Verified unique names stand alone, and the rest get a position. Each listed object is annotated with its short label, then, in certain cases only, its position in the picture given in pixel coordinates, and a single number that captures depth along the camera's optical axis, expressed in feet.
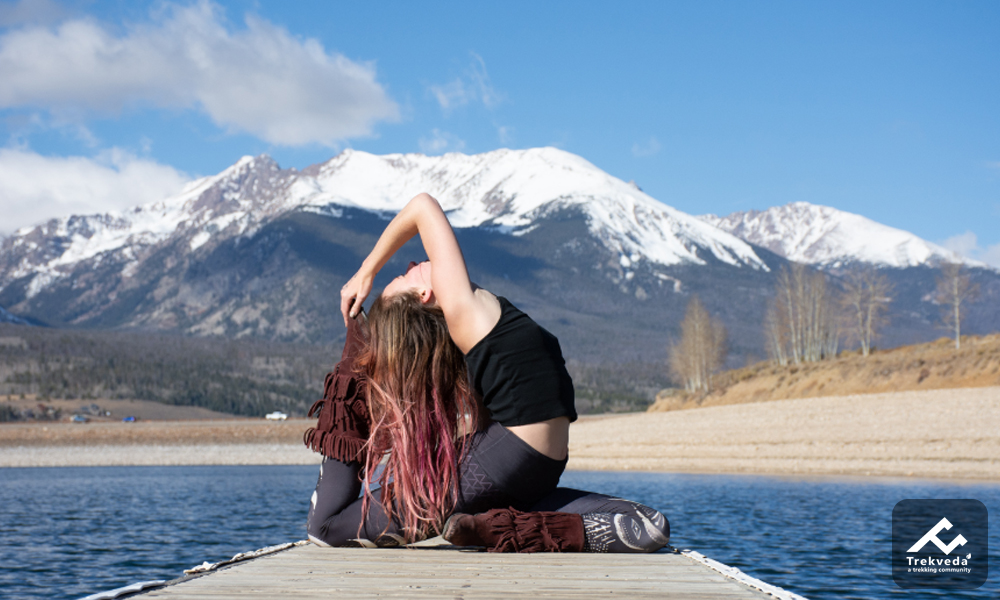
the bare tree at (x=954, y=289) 213.46
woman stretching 14.03
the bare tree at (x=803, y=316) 254.06
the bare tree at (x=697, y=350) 288.92
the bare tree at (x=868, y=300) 223.71
